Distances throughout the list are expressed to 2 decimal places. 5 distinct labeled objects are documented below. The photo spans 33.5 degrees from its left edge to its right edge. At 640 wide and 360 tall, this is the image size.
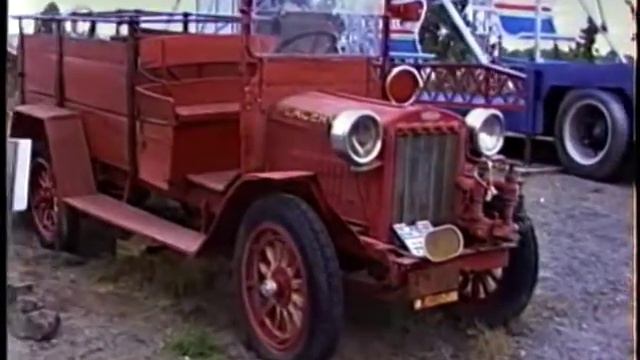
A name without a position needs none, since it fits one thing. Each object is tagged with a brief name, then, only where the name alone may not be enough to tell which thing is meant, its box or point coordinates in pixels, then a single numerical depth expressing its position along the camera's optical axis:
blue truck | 5.25
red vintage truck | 2.59
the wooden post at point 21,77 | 3.76
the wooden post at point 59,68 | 3.77
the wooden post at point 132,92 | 3.38
